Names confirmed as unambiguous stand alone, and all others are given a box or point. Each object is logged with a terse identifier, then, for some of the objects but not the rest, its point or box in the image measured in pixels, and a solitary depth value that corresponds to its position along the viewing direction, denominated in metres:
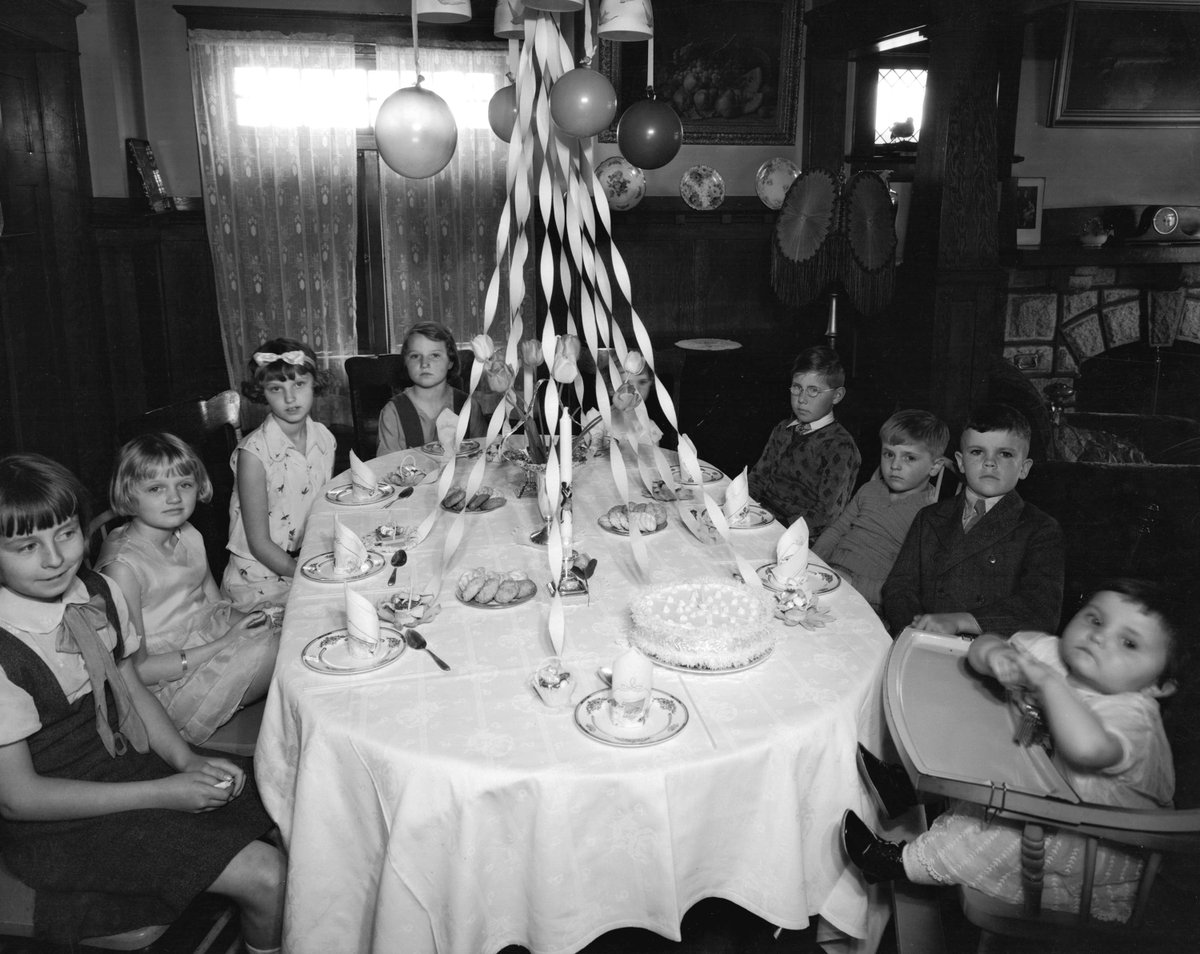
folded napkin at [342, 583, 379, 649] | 1.65
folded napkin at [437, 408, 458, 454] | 3.31
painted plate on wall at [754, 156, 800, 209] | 5.83
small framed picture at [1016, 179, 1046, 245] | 5.79
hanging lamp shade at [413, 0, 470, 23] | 2.06
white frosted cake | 1.61
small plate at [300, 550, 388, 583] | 2.05
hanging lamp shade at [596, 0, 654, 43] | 2.13
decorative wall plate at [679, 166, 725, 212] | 5.84
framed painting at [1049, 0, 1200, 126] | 5.32
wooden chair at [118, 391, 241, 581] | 2.63
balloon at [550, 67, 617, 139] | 1.91
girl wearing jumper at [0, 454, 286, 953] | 1.53
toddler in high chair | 1.47
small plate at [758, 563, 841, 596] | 1.96
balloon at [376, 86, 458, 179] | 2.04
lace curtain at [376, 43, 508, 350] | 5.55
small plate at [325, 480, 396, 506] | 2.67
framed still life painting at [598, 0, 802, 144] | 5.66
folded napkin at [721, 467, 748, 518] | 2.36
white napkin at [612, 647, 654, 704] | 1.42
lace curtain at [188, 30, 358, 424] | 5.39
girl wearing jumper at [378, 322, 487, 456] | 3.38
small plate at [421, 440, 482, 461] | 3.16
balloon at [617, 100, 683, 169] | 2.52
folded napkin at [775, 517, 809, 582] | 1.95
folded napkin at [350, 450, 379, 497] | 2.68
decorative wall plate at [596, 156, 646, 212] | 5.59
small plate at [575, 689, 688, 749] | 1.39
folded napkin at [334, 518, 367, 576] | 2.07
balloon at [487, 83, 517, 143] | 2.44
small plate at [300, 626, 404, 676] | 1.62
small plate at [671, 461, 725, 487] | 2.77
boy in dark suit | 2.17
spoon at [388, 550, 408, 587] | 2.06
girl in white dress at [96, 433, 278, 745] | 2.05
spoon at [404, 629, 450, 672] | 1.70
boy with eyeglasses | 2.96
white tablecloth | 1.35
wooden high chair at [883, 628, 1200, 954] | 1.28
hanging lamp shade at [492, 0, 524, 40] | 2.14
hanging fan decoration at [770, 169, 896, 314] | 4.74
